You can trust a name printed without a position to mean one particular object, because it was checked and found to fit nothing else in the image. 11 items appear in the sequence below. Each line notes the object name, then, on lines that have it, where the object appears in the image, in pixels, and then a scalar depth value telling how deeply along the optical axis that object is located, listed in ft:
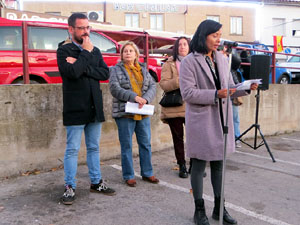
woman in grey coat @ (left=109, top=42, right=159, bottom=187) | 13.21
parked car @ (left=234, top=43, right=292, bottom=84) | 42.03
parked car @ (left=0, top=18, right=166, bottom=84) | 17.44
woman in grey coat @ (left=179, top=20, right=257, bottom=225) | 9.57
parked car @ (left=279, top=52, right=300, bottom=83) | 43.78
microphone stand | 8.90
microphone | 8.95
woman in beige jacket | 14.52
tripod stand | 19.54
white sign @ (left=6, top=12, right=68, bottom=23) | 32.14
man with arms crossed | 11.14
